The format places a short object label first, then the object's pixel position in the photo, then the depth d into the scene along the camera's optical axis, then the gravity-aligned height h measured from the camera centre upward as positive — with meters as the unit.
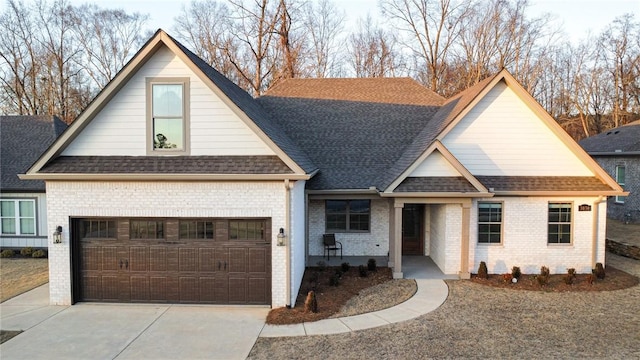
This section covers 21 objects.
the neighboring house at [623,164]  22.27 +0.19
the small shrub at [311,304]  9.73 -3.53
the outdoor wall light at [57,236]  10.13 -1.87
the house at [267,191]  10.05 -0.75
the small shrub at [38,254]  15.70 -3.64
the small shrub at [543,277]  11.69 -3.42
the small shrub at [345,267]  13.03 -3.44
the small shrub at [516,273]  12.30 -3.43
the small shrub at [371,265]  13.10 -3.39
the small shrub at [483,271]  12.44 -3.43
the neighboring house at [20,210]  16.33 -1.93
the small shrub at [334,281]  11.71 -3.54
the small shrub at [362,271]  12.56 -3.46
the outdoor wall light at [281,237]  9.90 -1.84
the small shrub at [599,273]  12.32 -3.43
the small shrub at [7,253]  15.88 -3.64
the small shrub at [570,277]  11.91 -3.48
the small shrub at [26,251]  15.91 -3.57
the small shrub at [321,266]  13.39 -3.55
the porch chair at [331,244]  14.43 -2.98
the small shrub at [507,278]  12.03 -3.52
